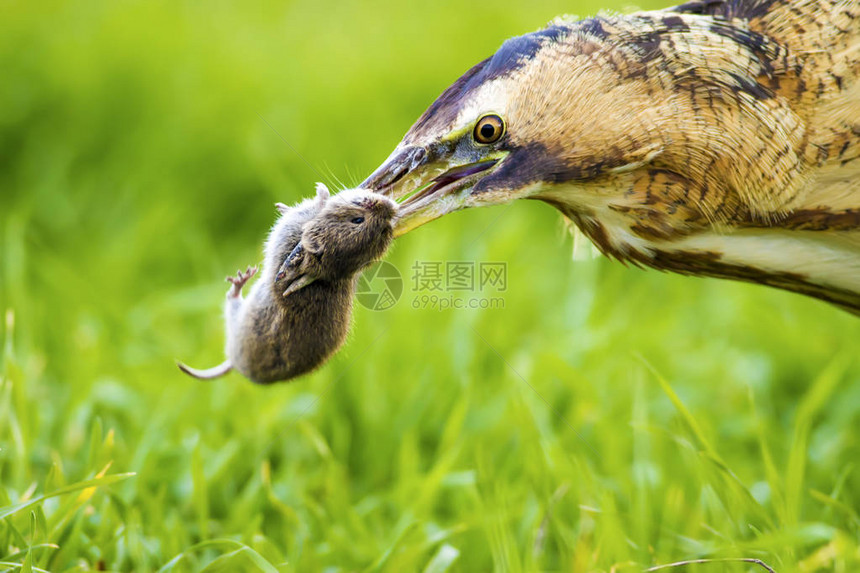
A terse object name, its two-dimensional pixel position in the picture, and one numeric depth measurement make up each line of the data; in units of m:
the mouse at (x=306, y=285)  4.76
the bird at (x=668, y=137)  4.75
